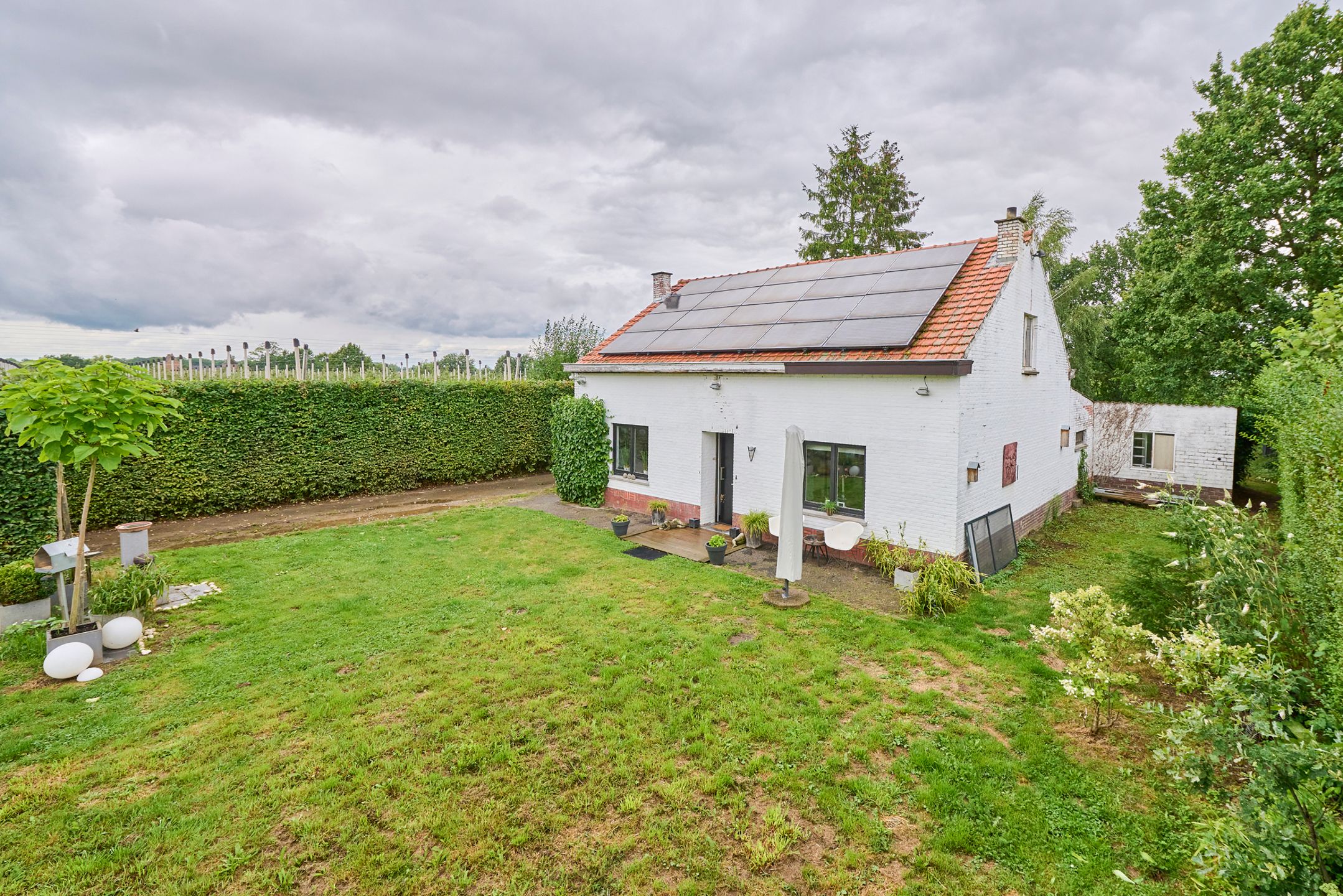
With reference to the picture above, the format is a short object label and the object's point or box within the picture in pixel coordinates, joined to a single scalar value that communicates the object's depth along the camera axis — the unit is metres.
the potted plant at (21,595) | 7.08
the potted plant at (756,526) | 11.31
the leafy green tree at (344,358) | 16.75
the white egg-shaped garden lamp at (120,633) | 6.68
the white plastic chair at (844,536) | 9.61
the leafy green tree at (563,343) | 27.12
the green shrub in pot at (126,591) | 7.14
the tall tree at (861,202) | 28.42
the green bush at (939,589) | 7.98
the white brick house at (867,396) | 9.48
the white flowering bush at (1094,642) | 5.04
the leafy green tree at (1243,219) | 15.52
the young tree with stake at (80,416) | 6.19
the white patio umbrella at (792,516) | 8.27
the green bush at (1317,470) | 3.85
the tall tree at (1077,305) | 26.17
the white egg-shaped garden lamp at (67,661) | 6.04
